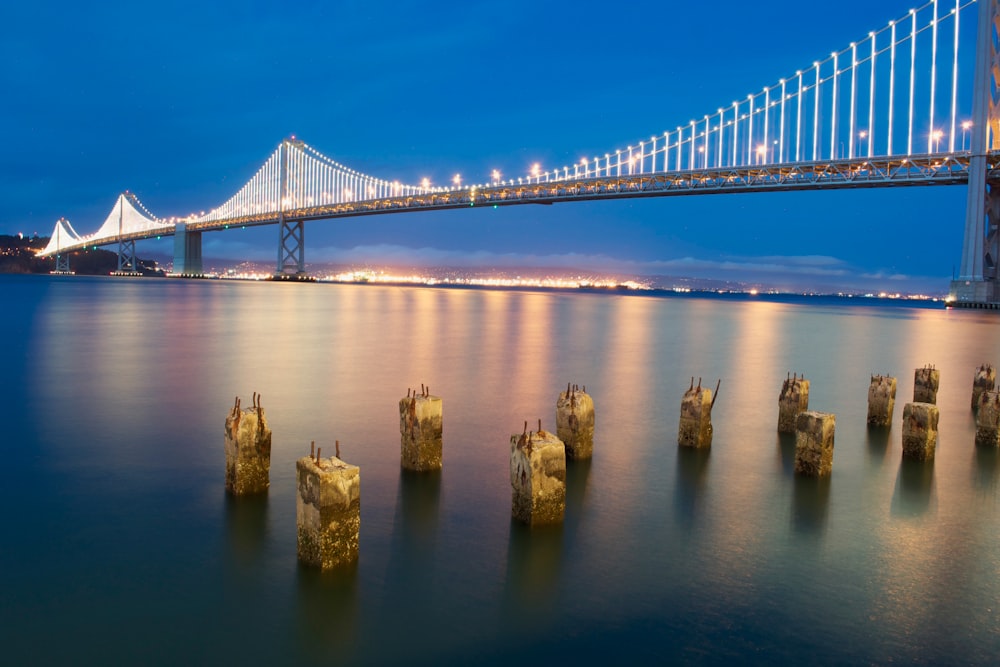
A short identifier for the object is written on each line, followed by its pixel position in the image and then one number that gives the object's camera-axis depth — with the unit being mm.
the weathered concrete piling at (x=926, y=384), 8164
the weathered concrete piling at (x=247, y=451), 4645
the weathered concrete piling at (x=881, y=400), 7719
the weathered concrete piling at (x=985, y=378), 8508
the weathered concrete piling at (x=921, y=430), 6270
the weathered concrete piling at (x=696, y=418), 6465
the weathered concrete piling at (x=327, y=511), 3537
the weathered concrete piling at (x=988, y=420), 6918
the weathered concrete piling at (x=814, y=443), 5547
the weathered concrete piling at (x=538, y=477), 4188
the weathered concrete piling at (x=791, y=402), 7156
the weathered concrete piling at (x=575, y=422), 5935
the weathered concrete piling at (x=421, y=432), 5426
